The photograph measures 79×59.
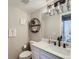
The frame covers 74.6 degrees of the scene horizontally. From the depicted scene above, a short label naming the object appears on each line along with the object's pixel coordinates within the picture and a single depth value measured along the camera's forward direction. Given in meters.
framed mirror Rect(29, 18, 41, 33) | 1.86
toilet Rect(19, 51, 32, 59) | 1.61
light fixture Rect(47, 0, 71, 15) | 1.11
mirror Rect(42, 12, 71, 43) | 1.14
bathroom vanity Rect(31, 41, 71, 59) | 0.86
